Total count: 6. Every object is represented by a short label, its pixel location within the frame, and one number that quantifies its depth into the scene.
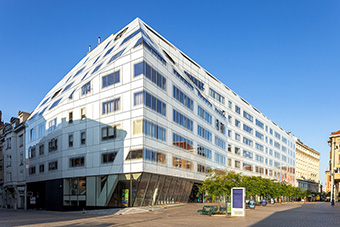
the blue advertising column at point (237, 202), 29.00
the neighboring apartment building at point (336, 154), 80.81
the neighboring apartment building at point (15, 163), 60.34
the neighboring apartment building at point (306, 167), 133.12
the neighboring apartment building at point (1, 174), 71.62
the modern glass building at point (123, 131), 38.03
